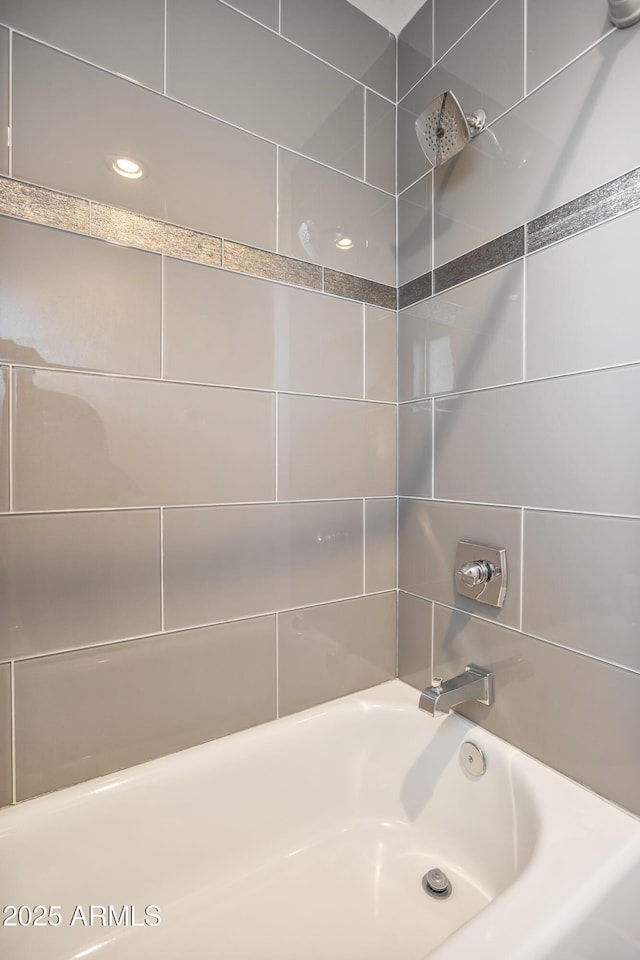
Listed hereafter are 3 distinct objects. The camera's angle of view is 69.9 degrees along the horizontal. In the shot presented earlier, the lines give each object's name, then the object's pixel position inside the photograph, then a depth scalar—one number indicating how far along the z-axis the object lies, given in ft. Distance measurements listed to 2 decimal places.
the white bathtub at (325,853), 2.47
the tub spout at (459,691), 3.36
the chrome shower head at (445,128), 3.43
